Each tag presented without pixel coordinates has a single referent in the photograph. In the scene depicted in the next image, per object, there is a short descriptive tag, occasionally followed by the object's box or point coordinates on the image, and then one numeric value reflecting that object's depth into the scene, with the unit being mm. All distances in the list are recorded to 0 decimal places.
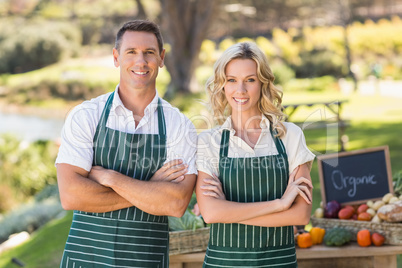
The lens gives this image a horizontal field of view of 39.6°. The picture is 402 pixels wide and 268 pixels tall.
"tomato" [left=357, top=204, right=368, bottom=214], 3291
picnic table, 8117
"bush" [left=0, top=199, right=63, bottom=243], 7507
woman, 2316
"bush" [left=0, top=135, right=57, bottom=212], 9180
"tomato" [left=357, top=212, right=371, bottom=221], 3205
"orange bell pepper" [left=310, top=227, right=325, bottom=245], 3178
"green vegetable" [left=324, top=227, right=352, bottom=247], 3084
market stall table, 3025
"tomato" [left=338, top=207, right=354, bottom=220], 3275
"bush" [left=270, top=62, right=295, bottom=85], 19436
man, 2315
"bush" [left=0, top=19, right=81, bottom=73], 32719
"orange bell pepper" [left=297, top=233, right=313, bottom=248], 3104
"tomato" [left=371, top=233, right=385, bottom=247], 3053
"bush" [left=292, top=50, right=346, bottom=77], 22891
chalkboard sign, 3381
